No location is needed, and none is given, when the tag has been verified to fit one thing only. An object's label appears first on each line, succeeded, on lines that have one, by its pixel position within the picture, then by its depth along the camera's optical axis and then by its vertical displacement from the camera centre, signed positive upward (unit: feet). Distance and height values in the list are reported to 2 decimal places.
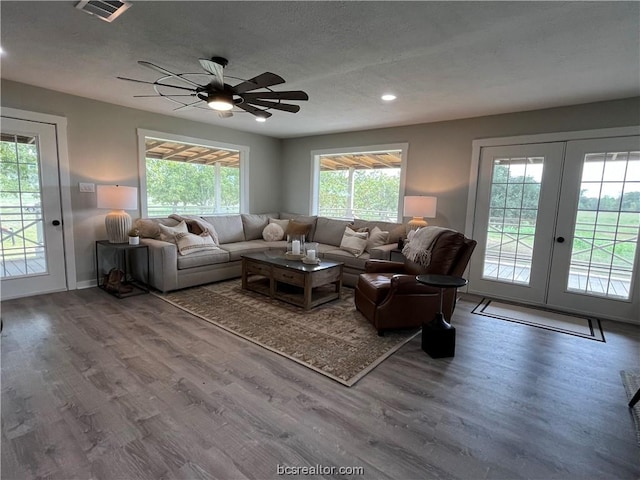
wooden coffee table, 12.00 -3.05
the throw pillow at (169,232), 14.17 -1.59
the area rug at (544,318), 10.92 -4.13
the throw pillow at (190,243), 14.02 -2.06
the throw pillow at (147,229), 14.60 -1.52
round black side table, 8.72 -3.55
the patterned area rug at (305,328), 8.44 -4.15
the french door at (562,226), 11.84 -0.67
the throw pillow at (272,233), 18.62 -1.95
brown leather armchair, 9.81 -2.79
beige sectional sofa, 13.46 -2.41
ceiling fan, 7.71 +2.89
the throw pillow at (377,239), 15.58 -1.78
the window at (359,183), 18.61 +1.23
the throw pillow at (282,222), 19.39 -1.36
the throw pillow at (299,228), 18.10 -1.58
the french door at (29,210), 11.94 -0.71
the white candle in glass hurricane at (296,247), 13.56 -2.01
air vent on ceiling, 6.38 +3.82
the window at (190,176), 16.79 +1.22
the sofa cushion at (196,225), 15.34 -1.37
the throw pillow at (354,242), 15.23 -1.94
